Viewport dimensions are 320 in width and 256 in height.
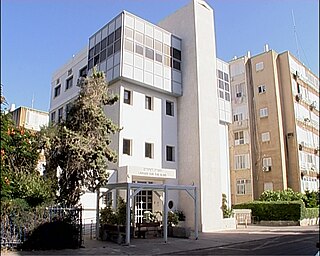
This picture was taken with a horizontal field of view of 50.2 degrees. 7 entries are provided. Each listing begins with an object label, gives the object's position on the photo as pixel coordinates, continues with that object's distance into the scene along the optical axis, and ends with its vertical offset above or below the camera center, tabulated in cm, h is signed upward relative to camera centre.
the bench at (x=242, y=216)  2925 -100
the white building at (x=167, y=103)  2333 +740
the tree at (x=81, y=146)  1636 +276
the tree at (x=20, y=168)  1330 +162
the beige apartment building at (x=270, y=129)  3850 +856
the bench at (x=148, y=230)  1872 -137
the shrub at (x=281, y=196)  3155 +70
